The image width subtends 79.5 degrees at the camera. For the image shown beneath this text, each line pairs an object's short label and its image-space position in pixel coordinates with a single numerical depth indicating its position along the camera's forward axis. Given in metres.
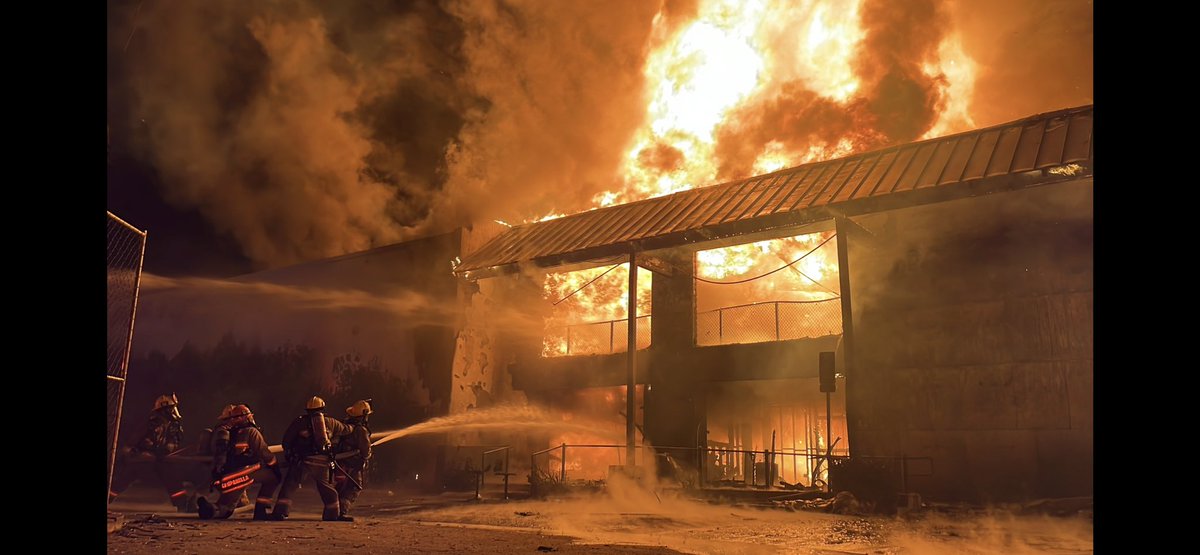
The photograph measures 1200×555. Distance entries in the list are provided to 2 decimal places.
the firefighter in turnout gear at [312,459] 10.20
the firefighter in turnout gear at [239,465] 10.08
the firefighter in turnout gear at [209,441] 10.33
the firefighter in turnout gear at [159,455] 10.66
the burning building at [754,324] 13.09
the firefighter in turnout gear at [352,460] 10.72
